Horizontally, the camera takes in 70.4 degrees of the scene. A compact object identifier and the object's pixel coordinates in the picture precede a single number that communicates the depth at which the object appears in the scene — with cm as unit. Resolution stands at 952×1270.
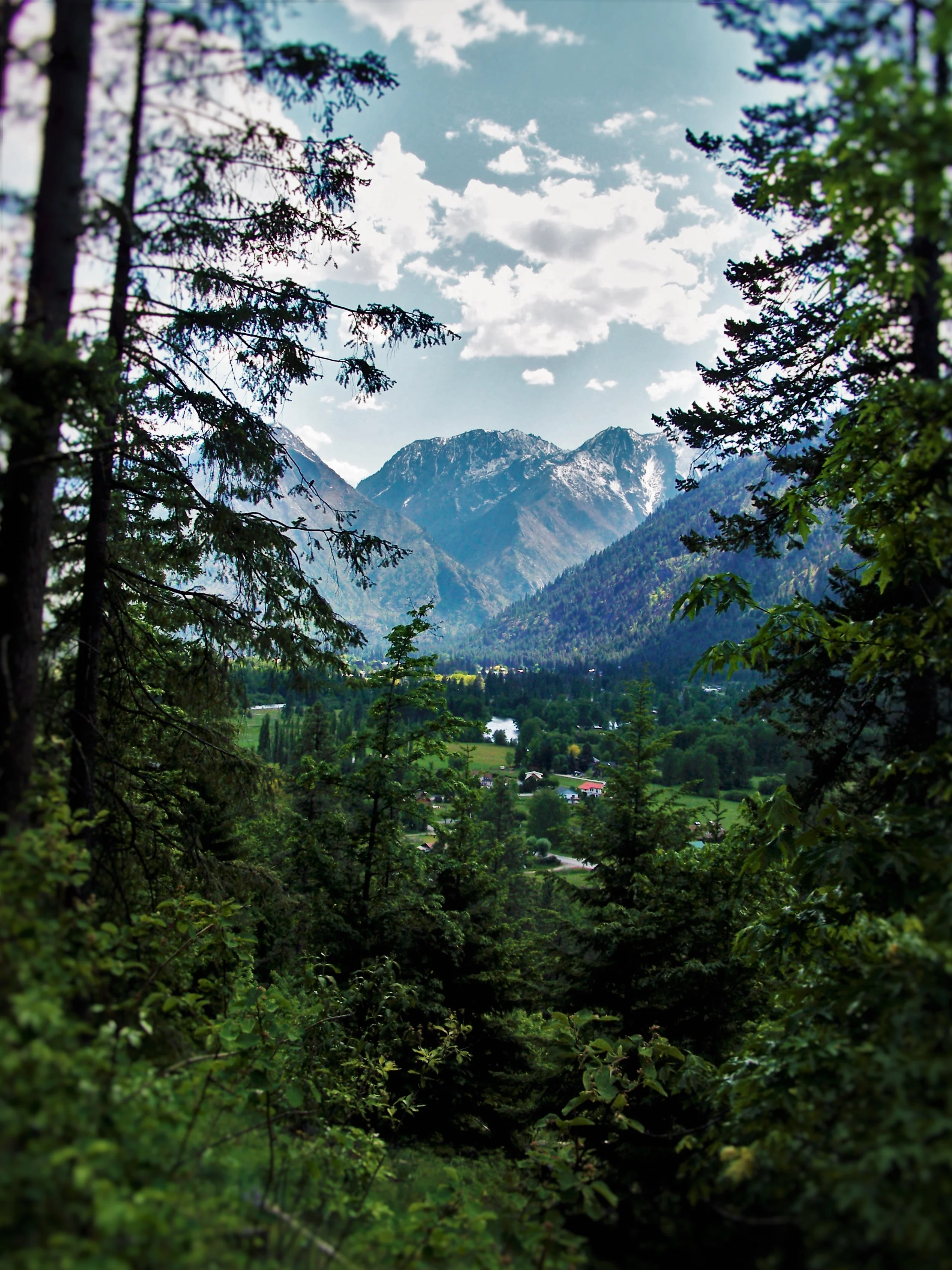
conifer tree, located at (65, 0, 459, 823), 493
